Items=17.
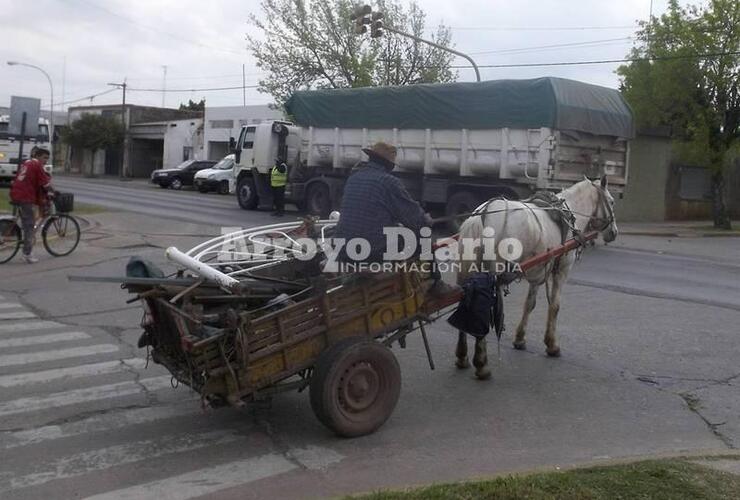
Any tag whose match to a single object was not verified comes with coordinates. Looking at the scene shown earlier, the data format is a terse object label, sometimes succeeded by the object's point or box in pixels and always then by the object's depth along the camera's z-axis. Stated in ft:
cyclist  43.65
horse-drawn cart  17.24
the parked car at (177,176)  141.49
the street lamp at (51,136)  120.06
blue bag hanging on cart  22.52
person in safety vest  78.84
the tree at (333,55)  123.13
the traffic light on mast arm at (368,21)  82.12
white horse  25.35
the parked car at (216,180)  126.82
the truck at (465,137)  57.62
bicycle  45.21
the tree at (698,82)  88.79
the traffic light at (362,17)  81.97
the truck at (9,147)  113.60
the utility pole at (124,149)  198.08
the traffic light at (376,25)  84.38
